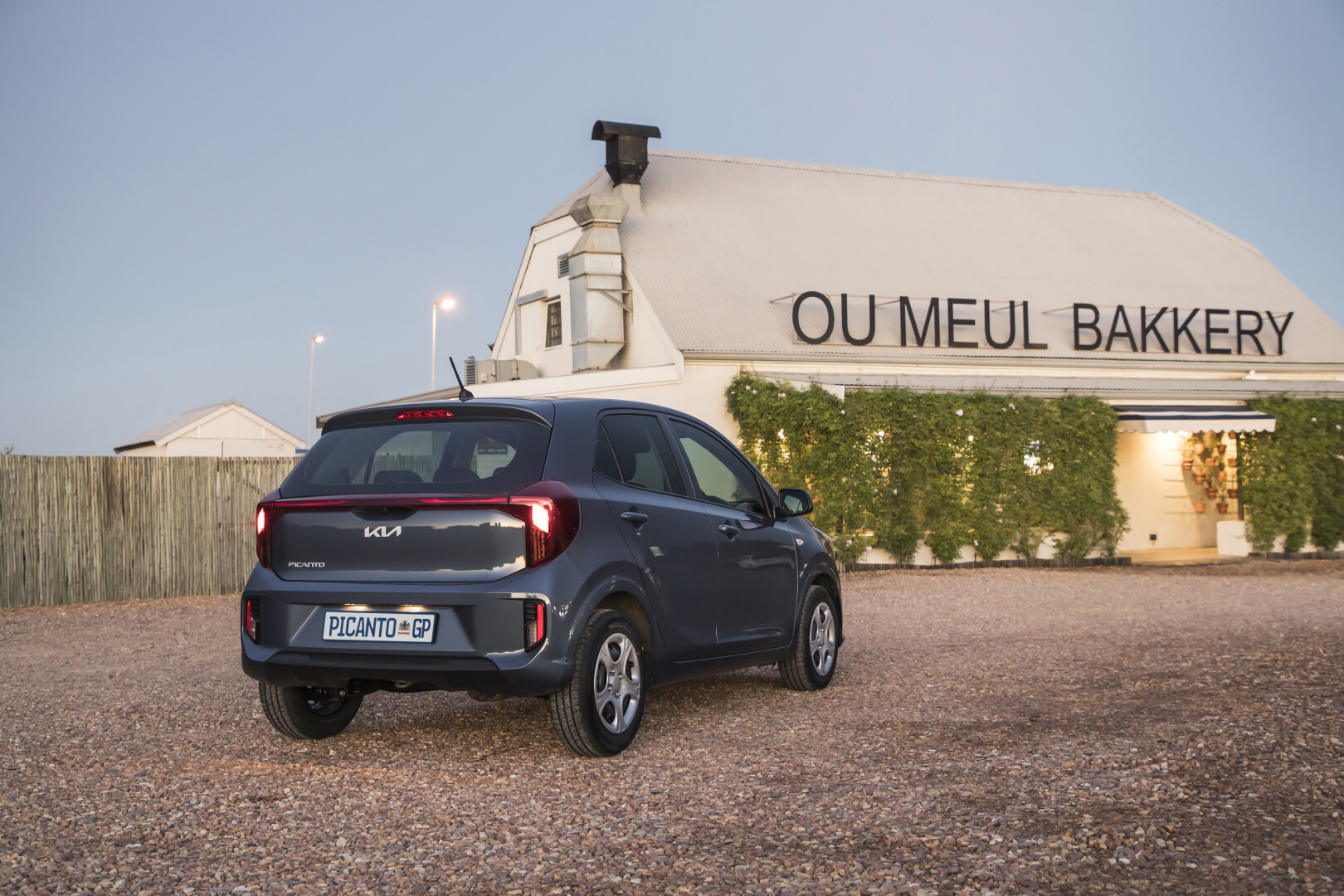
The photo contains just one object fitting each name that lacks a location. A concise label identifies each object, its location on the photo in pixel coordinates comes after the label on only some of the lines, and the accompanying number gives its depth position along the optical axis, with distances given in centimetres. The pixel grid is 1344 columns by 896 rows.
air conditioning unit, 2523
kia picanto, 525
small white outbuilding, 5056
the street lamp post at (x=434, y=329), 3647
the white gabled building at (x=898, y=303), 2048
